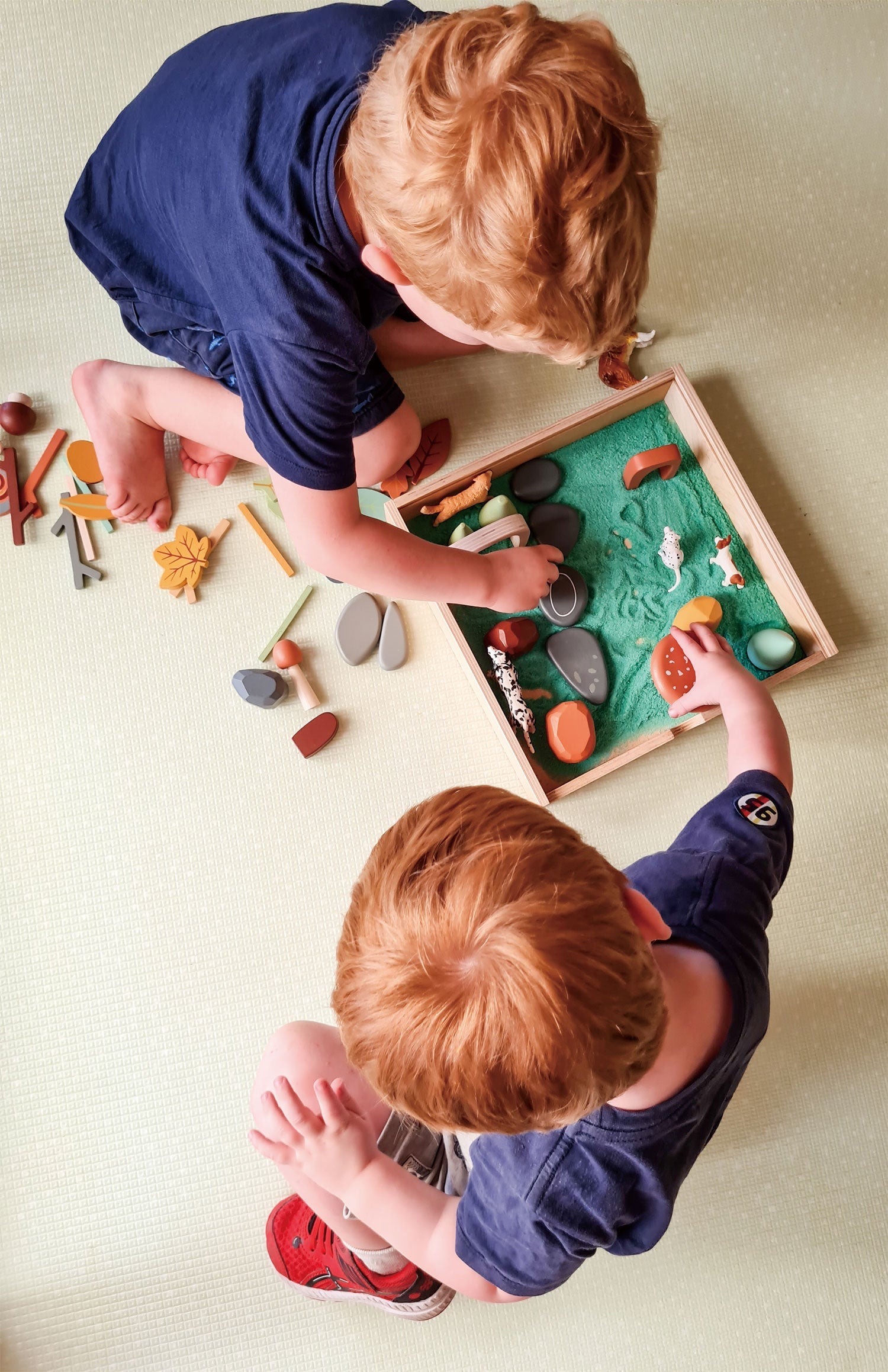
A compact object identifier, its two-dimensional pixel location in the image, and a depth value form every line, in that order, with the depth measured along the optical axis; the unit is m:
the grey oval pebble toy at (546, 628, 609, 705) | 0.85
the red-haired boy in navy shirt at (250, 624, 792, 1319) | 0.40
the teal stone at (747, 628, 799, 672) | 0.82
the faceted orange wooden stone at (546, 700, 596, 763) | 0.82
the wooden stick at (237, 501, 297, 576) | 0.91
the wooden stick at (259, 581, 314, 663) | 0.90
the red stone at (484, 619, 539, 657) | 0.84
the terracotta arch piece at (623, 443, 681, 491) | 0.85
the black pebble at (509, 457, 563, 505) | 0.89
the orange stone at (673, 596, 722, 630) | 0.84
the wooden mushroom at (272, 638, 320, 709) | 0.88
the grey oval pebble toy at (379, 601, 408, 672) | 0.89
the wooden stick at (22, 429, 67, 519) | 0.92
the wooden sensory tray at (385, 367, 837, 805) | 0.82
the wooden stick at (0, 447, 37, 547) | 0.91
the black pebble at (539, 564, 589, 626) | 0.86
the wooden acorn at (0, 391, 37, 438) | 0.91
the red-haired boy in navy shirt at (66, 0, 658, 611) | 0.46
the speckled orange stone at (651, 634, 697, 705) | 0.82
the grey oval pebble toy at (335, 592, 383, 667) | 0.89
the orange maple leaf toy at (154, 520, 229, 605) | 0.90
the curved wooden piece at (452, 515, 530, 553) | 0.83
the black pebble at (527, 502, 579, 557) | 0.88
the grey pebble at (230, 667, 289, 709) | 0.87
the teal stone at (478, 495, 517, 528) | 0.86
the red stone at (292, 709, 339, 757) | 0.87
